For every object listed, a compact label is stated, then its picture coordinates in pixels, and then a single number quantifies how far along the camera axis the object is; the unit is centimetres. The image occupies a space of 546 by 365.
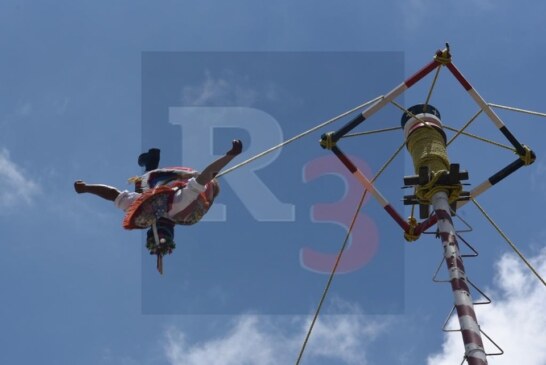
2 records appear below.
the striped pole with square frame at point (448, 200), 1462
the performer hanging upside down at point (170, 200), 1606
